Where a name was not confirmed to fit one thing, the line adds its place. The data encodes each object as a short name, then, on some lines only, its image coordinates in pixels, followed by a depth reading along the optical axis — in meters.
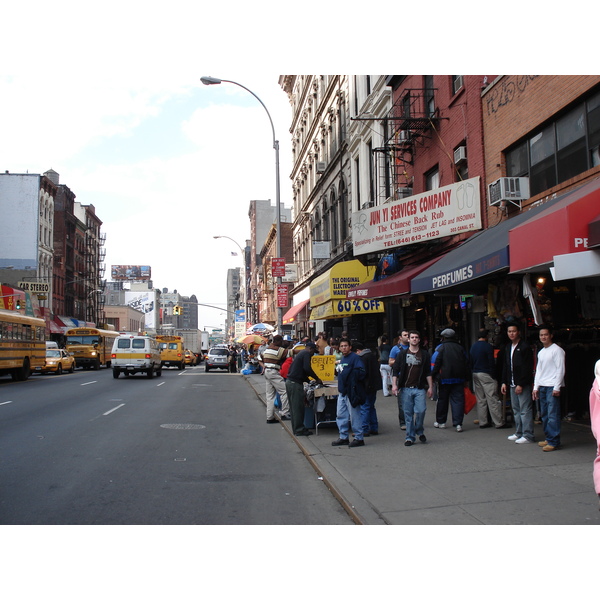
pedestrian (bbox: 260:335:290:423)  13.14
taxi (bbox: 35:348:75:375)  36.06
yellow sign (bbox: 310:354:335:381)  11.99
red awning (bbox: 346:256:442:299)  15.51
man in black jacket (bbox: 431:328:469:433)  10.84
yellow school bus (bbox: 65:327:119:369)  43.69
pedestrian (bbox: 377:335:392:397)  18.03
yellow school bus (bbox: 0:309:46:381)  25.30
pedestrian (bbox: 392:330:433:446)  9.73
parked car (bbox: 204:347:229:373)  42.84
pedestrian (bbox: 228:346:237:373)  42.22
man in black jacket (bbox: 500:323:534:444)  9.34
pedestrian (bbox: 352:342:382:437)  10.48
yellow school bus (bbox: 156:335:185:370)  46.78
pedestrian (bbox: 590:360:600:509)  3.85
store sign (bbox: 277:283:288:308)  33.86
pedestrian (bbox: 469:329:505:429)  10.98
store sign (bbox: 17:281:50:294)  54.41
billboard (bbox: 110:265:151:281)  178.15
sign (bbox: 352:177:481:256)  14.01
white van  30.25
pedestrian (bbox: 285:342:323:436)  11.04
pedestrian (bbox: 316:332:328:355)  16.57
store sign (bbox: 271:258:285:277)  27.64
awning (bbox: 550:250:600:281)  7.62
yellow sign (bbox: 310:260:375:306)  21.98
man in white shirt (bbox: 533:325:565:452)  8.55
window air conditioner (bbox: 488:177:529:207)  12.41
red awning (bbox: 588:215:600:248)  7.60
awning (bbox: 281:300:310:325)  34.42
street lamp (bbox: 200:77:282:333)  24.65
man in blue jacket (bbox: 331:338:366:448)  9.80
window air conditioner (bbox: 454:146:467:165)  15.33
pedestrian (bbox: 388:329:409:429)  11.55
